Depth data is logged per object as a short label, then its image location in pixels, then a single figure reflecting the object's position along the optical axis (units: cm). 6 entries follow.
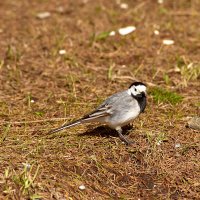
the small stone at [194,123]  1090
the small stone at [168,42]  1540
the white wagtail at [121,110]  1036
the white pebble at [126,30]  1590
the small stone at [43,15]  1727
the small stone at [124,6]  1787
